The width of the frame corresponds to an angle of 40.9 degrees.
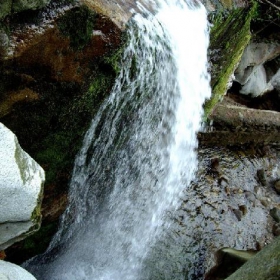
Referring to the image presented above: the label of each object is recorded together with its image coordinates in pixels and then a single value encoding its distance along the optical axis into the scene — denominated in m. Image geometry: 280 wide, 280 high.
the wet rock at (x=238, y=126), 5.16
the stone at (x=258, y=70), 6.02
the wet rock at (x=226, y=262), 3.90
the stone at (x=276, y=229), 4.80
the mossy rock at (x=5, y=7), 2.14
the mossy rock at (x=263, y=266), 2.11
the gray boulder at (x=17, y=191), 1.96
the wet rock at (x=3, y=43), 2.24
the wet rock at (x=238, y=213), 4.78
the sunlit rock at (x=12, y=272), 2.09
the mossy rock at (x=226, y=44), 4.41
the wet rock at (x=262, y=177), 5.47
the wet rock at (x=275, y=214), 5.02
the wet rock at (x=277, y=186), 5.45
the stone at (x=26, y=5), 2.21
